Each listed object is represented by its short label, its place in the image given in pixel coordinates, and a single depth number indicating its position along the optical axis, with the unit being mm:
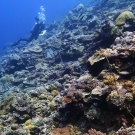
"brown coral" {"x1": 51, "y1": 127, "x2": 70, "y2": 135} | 4729
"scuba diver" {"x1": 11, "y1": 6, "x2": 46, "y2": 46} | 16669
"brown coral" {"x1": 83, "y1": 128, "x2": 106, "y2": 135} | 3877
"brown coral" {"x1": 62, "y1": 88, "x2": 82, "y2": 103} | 4766
